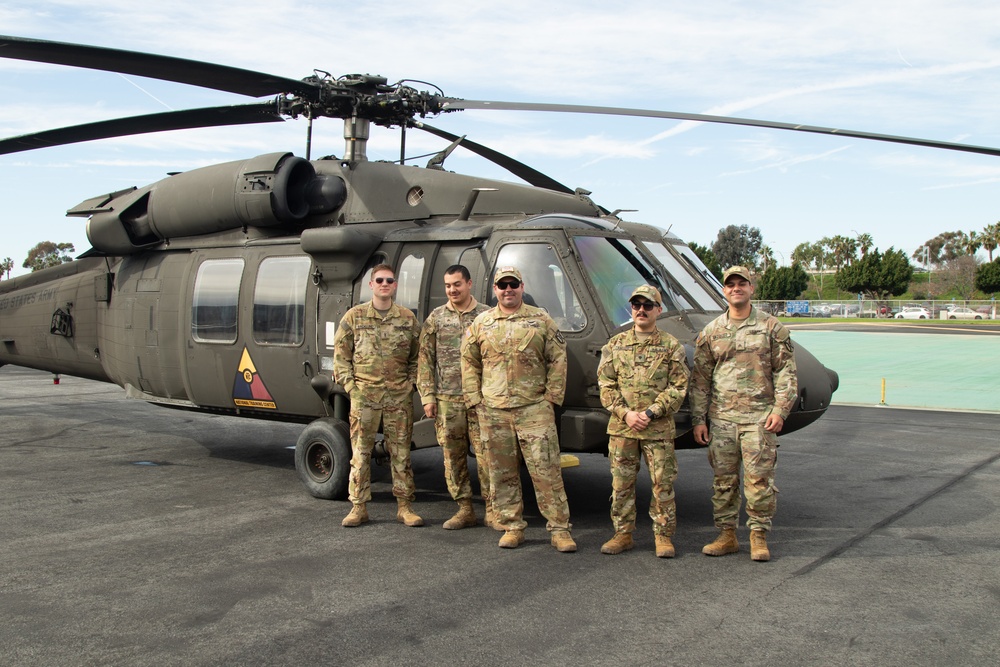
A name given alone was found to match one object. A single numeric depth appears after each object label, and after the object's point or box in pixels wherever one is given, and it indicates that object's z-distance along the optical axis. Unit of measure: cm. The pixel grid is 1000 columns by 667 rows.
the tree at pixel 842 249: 12239
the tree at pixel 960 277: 8869
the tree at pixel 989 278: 7381
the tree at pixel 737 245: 10988
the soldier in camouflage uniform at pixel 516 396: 558
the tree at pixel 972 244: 10231
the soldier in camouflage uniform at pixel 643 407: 540
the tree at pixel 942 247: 13073
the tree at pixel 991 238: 9888
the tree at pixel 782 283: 8362
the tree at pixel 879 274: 7950
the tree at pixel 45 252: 7364
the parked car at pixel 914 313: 6356
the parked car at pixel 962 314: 6066
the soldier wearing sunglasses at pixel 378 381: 624
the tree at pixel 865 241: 11949
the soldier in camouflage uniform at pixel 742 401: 531
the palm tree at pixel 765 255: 11274
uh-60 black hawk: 622
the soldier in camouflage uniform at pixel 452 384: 606
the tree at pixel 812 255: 12888
